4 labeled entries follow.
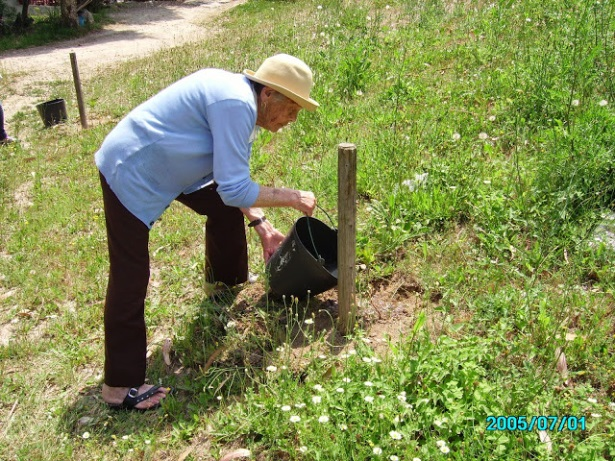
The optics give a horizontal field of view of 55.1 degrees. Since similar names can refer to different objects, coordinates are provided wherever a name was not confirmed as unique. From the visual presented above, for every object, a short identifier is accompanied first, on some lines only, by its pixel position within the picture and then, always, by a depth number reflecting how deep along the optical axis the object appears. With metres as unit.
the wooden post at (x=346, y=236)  2.94
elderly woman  2.73
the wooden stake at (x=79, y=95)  8.23
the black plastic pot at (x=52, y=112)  8.44
